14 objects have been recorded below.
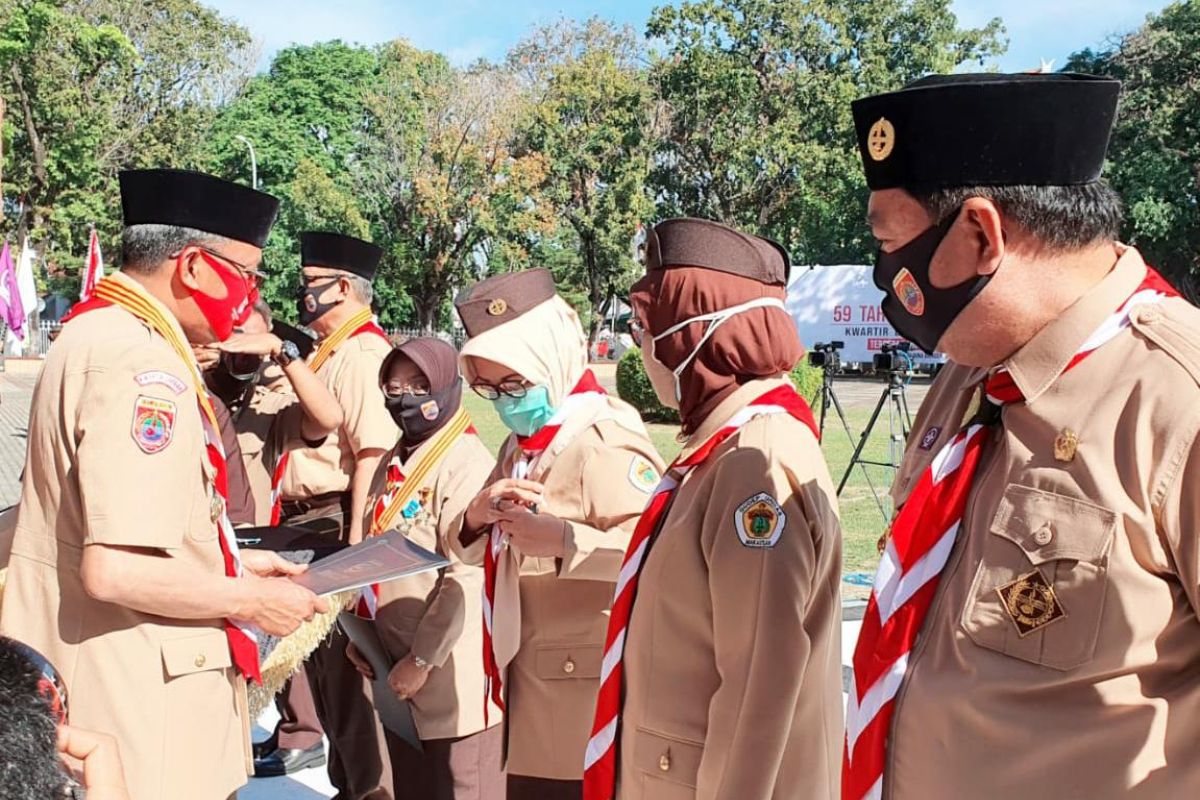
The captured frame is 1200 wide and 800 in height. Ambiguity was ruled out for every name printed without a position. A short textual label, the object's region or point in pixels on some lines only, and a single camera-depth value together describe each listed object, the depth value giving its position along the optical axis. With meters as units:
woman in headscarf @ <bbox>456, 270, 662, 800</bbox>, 2.82
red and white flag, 8.54
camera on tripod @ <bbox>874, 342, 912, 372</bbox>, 8.77
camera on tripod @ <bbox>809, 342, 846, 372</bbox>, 9.80
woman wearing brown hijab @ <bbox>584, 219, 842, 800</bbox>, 2.11
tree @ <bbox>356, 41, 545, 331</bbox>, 37.28
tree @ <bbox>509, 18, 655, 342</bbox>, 36.50
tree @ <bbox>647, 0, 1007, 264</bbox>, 35.66
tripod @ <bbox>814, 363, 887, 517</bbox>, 9.99
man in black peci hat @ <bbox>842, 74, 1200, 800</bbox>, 1.42
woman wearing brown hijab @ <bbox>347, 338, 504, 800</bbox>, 3.52
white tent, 23.95
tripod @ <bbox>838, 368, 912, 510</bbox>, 9.01
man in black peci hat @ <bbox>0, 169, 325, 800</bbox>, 2.33
